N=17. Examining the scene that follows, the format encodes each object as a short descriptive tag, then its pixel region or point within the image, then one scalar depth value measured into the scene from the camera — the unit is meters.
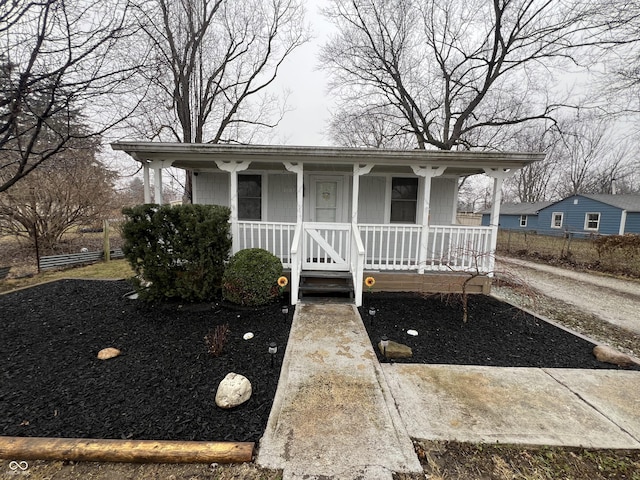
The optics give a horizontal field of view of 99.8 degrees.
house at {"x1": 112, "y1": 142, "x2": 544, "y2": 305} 5.00
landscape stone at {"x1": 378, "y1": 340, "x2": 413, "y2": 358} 3.26
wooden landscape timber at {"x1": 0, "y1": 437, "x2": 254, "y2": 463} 1.87
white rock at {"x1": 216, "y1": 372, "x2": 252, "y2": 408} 2.37
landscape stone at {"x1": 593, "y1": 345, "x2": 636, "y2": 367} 3.29
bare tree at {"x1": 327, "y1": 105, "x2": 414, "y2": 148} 15.59
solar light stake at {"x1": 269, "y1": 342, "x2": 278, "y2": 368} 2.90
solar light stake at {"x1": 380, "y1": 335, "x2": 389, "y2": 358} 3.29
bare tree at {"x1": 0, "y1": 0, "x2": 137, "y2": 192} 3.82
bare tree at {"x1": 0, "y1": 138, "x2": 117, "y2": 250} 8.38
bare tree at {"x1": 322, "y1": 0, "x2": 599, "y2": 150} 11.23
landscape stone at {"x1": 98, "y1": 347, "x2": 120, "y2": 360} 3.17
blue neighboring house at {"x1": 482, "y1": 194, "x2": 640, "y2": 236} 18.70
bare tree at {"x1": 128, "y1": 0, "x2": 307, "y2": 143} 10.80
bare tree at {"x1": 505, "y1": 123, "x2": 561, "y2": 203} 30.93
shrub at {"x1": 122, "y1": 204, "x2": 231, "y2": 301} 4.50
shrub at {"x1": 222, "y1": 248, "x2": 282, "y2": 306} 4.55
